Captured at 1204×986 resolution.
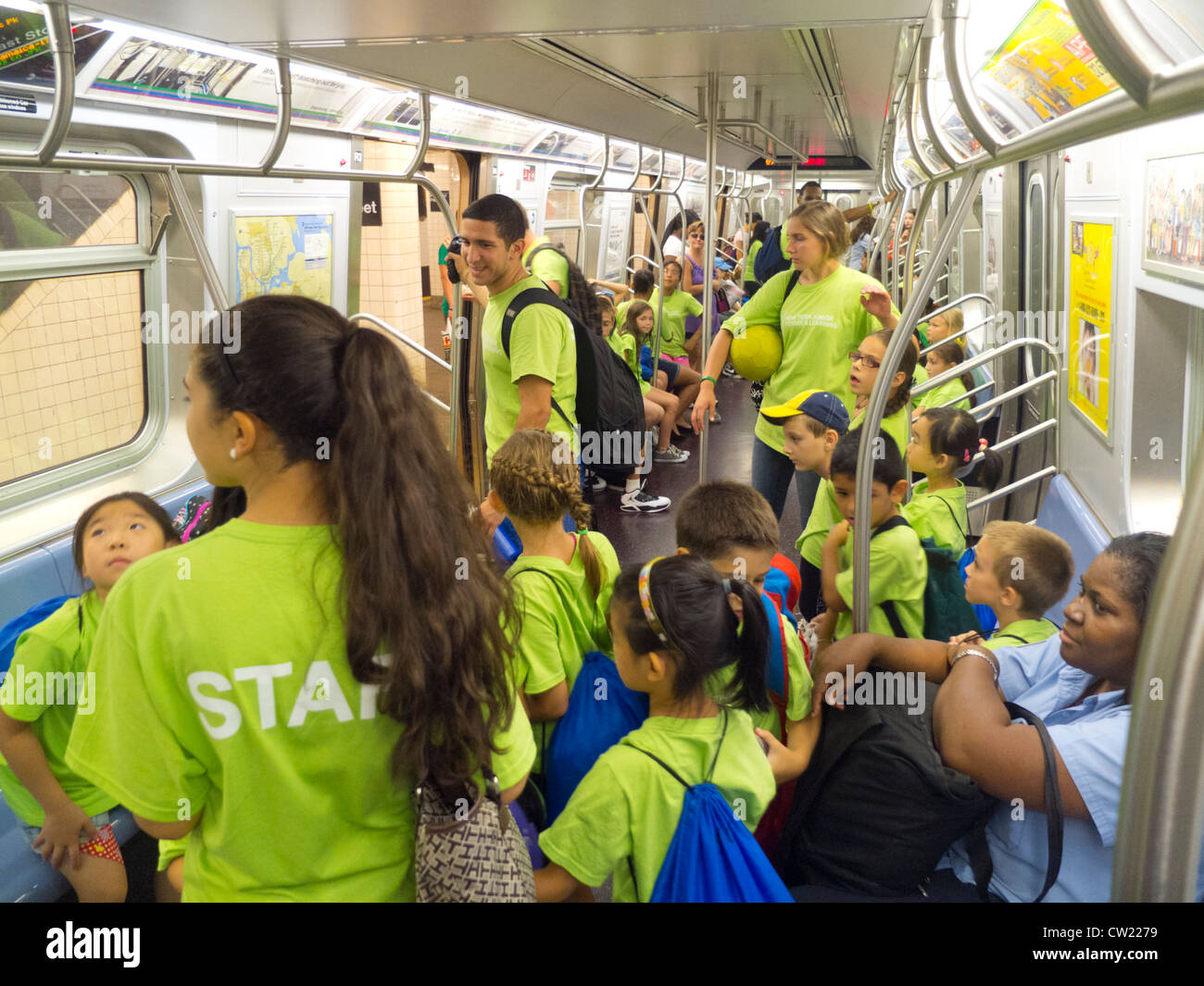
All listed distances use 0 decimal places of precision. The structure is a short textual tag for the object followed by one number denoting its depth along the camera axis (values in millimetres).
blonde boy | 2398
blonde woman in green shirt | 3549
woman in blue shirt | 1637
